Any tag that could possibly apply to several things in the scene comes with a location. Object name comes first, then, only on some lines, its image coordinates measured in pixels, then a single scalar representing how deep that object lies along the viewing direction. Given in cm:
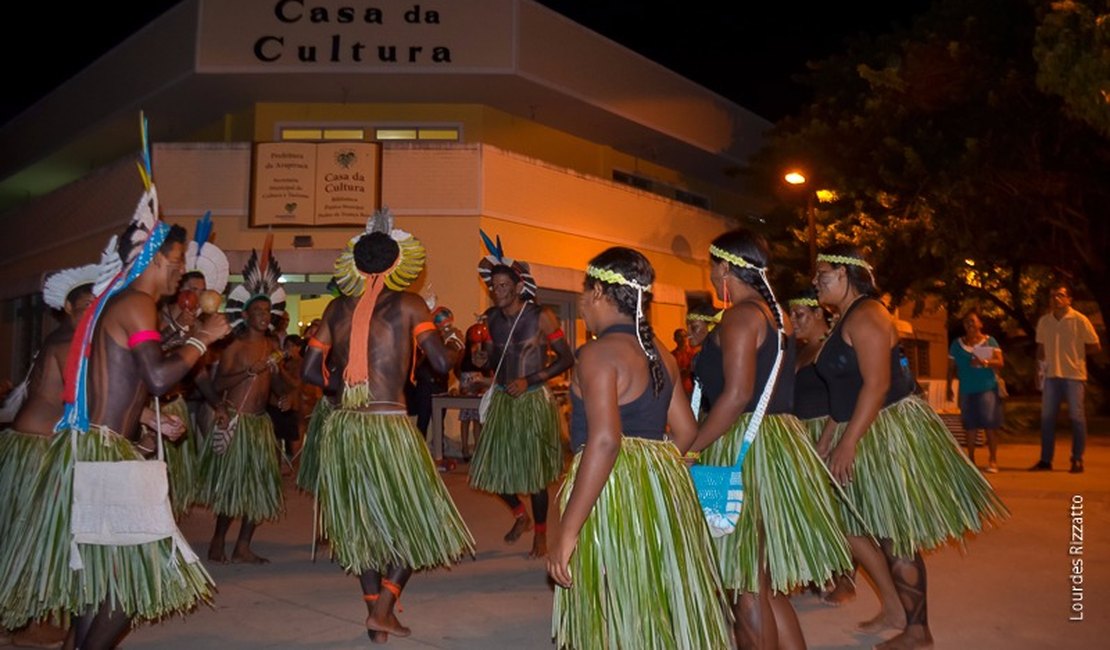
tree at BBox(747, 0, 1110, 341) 1583
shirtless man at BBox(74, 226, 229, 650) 350
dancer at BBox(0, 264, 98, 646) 402
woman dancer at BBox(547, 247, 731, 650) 282
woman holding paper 982
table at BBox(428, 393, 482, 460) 1126
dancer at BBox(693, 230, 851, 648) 338
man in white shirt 953
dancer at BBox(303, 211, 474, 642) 434
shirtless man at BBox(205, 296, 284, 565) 598
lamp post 1414
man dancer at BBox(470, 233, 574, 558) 635
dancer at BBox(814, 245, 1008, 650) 405
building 1462
